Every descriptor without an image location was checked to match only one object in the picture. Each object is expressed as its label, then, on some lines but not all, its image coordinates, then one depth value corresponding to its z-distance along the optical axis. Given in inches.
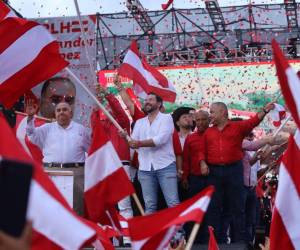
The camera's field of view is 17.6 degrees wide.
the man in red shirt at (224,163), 378.0
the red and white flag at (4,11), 325.6
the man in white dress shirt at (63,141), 360.1
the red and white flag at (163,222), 183.6
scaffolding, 1152.3
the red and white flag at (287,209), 224.4
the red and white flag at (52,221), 147.6
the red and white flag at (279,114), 459.7
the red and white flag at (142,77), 472.0
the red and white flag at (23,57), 319.1
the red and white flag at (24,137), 359.3
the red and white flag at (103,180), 261.6
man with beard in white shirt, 375.1
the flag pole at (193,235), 171.4
